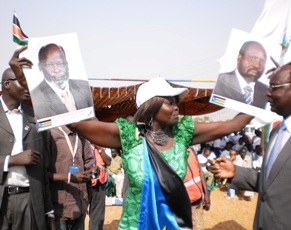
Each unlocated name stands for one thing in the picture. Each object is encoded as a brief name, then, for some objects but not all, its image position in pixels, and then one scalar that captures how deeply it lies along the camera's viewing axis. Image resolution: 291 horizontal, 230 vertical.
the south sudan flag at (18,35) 1.87
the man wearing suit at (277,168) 1.85
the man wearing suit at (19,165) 2.37
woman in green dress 2.05
